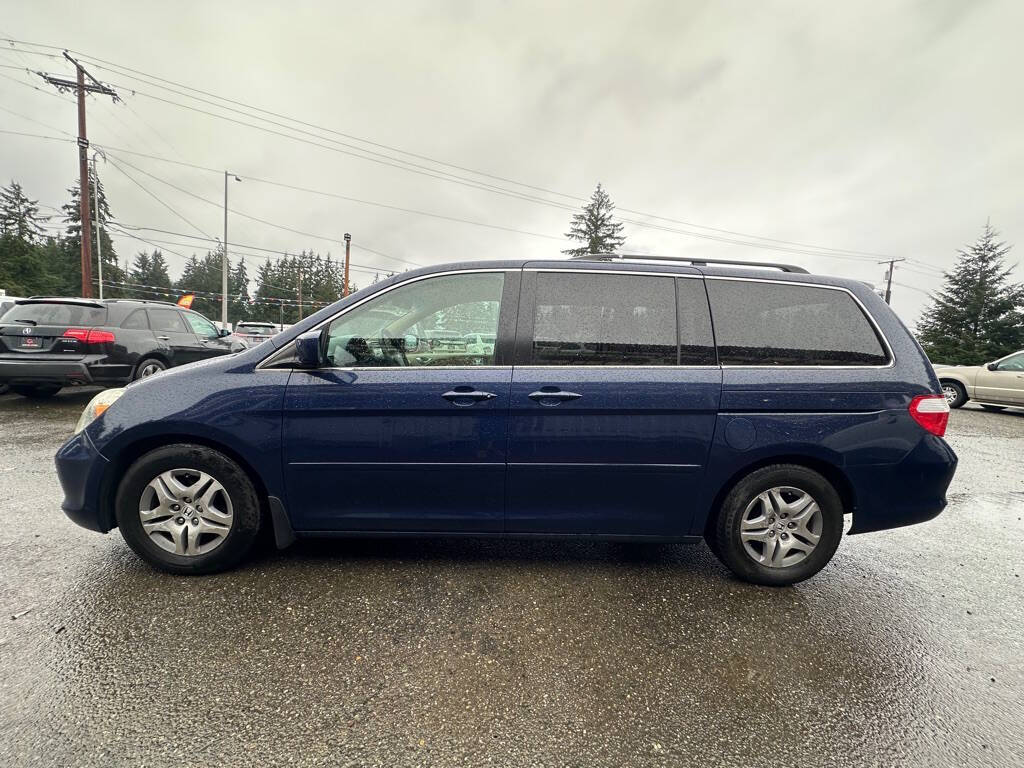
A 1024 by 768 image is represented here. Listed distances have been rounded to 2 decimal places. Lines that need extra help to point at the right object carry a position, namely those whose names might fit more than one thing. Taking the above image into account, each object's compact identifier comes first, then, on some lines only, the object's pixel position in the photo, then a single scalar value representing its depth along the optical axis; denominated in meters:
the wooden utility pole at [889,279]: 43.19
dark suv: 6.55
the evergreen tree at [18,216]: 50.12
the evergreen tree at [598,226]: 41.25
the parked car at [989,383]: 10.08
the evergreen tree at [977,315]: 28.22
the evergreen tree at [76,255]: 53.33
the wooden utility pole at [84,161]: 17.89
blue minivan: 2.48
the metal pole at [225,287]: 27.13
